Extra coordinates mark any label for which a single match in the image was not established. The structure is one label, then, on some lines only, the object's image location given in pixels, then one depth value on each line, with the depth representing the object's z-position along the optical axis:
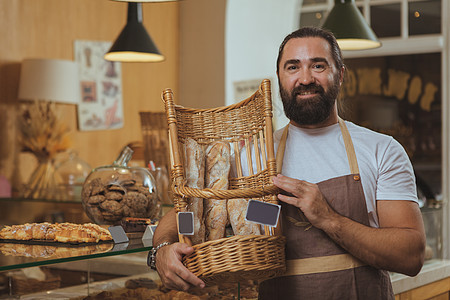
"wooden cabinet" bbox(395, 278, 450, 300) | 2.73
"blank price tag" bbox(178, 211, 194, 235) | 1.52
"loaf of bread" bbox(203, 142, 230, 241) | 1.61
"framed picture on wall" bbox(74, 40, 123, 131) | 5.04
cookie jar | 2.16
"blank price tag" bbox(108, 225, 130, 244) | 1.86
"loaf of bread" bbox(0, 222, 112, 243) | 1.82
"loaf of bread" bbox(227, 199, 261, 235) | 1.62
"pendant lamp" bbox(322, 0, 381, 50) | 2.96
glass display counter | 1.50
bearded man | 1.60
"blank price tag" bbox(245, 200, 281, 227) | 1.46
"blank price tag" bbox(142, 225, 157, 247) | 1.89
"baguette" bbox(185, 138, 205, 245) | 1.58
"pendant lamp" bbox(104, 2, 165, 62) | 3.69
